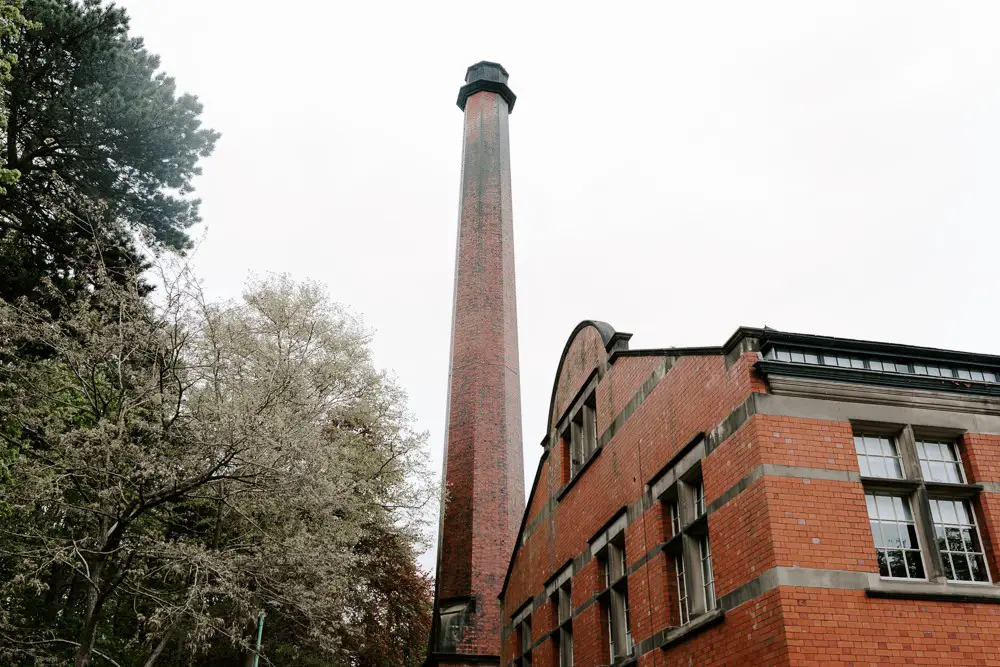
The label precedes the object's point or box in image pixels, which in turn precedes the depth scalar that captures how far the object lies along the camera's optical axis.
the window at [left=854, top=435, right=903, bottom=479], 9.34
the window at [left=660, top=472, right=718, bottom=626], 10.05
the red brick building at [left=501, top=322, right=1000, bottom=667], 8.20
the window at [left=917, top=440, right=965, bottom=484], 9.54
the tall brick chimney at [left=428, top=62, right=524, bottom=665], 24.12
